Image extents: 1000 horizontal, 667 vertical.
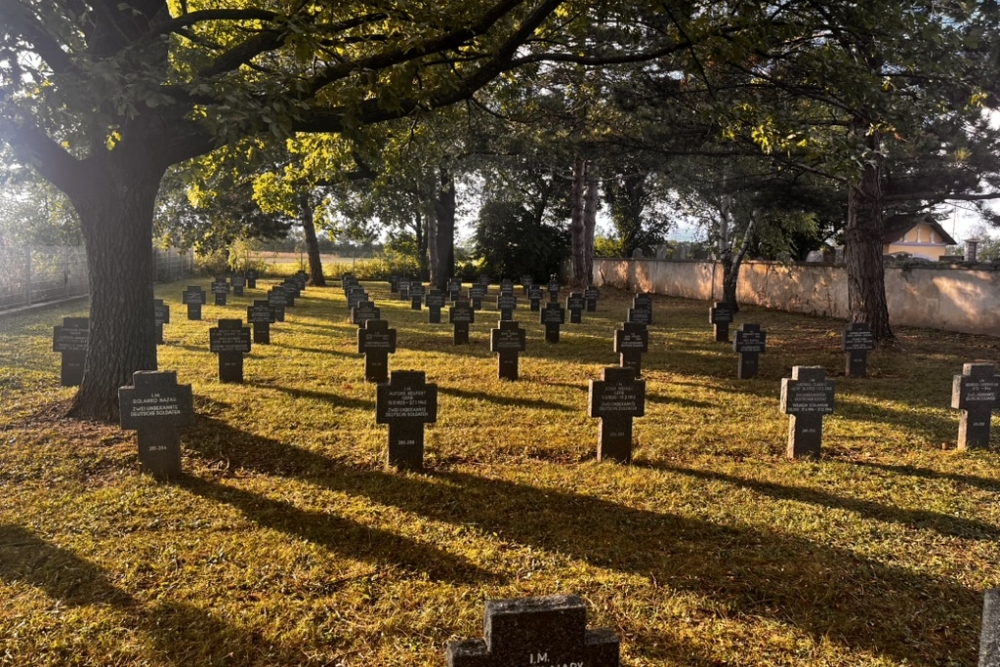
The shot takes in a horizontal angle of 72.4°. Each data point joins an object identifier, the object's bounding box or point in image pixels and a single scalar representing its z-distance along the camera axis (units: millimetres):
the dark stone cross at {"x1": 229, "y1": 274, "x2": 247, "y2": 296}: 27531
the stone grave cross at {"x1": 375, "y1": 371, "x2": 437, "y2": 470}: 5992
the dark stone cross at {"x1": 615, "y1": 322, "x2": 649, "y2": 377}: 10648
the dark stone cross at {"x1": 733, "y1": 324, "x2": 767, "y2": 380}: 10789
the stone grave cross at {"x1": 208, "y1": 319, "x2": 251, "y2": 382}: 9758
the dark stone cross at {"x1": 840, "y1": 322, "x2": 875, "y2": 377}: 10766
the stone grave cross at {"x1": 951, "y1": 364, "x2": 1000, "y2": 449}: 6871
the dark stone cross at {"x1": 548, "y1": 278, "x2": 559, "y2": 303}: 23312
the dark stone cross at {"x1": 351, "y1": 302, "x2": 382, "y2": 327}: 14750
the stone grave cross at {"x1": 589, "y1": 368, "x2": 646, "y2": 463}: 6320
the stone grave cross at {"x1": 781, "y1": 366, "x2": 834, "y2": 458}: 6547
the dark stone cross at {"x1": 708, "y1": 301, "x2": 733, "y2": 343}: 15445
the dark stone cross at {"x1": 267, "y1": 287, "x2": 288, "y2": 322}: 17578
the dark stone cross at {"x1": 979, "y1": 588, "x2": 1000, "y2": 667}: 2057
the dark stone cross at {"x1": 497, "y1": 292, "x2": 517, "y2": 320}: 15770
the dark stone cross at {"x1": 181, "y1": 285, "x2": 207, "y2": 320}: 17891
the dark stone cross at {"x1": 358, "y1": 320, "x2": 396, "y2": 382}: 10219
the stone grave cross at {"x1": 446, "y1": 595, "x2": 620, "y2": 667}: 2184
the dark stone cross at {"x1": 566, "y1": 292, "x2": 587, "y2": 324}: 18469
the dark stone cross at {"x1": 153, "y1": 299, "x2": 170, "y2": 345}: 12855
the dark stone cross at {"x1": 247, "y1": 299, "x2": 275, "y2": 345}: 13484
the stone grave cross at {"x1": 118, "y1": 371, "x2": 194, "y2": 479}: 5609
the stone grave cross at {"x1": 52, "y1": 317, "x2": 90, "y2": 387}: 8875
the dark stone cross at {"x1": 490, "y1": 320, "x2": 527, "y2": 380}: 10258
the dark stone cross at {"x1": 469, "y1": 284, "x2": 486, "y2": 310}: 21422
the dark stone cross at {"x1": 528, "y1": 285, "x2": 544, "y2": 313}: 22347
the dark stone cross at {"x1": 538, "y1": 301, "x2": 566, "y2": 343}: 14414
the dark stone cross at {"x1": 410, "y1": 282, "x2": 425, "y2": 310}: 22562
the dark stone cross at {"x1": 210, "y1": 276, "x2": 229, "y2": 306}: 22578
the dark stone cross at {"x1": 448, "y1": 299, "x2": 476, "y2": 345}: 14117
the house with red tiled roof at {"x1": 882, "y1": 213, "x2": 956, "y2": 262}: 53656
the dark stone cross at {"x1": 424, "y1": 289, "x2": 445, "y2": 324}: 18328
